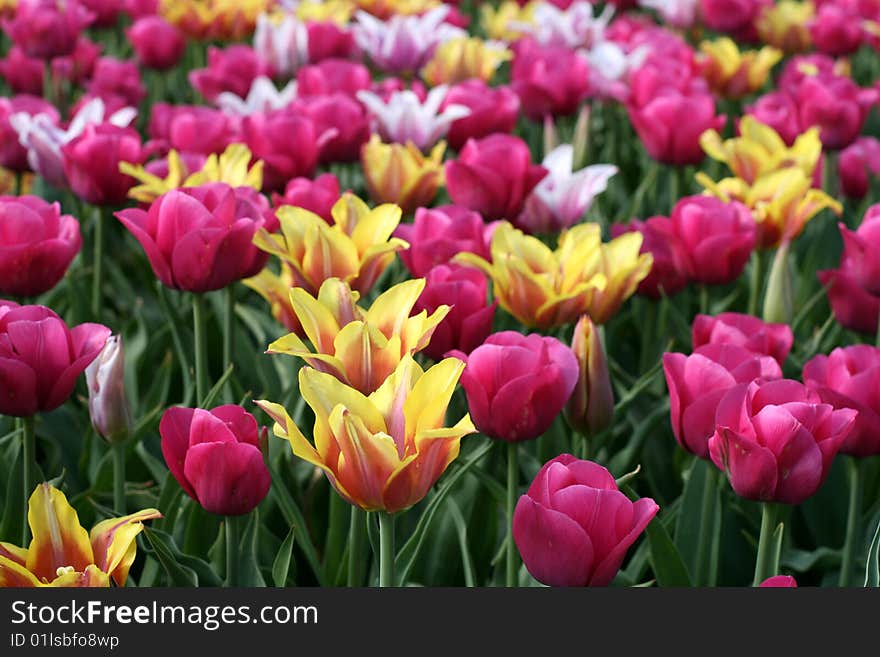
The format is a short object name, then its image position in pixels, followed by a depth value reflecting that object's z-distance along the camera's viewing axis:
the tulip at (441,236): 1.60
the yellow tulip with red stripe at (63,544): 1.33
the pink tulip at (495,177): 1.75
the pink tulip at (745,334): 1.51
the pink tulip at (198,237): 1.54
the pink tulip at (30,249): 1.58
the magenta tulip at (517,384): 1.43
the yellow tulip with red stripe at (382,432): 1.32
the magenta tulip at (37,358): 1.42
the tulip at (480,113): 2.00
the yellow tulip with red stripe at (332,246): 1.55
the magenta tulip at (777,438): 1.37
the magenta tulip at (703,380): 1.43
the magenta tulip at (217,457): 1.38
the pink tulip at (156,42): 2.63
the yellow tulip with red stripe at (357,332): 1.38
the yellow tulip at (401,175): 1.80
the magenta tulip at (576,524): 1.32
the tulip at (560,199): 1.79
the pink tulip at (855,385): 1.44
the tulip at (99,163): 1.77
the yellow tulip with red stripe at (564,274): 1.56
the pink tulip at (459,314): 1.51
